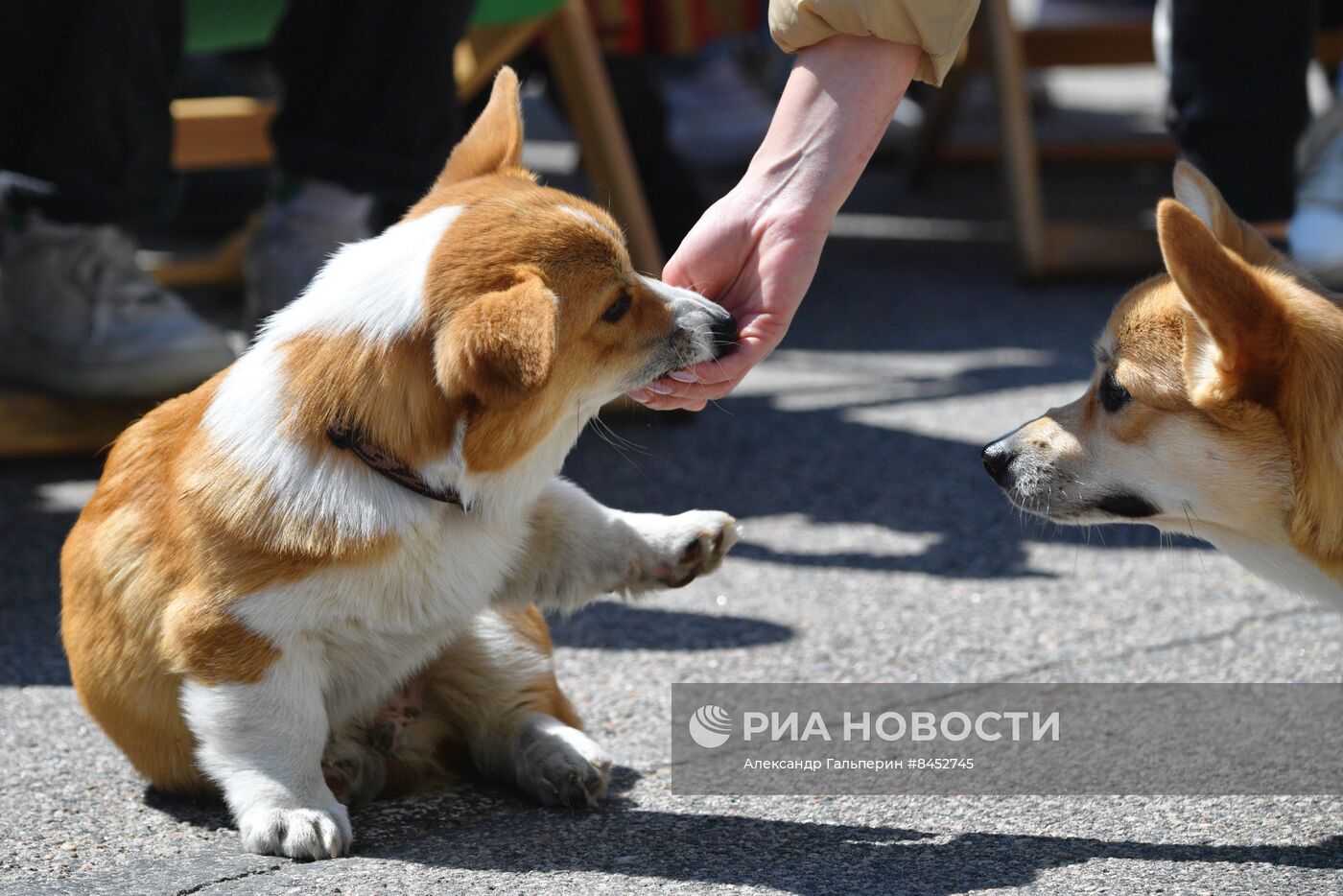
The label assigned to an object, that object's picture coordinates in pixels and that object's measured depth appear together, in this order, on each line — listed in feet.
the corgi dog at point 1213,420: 8.20
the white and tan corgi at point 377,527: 8.14
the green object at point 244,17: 10.66
